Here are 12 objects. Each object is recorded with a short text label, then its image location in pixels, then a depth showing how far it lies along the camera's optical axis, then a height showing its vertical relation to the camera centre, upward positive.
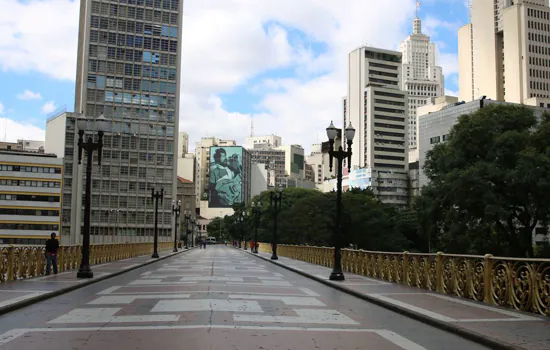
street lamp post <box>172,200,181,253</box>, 69.07 +1.88
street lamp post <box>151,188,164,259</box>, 44.40 -2.10
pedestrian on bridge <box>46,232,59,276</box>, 21.61 -0.97
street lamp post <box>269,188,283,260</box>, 43.74 -1.14
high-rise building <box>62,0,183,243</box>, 119.12 +22.82
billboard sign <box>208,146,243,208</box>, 196.62 +16.20
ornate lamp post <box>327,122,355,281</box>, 21.78 +1.82
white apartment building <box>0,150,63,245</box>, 107.62 +4.82
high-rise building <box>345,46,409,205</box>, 181.88 +35.15
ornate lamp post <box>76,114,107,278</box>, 21.33 +1.53
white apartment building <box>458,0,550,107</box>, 148.88 +45.61
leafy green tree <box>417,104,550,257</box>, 38.47 +3.02
